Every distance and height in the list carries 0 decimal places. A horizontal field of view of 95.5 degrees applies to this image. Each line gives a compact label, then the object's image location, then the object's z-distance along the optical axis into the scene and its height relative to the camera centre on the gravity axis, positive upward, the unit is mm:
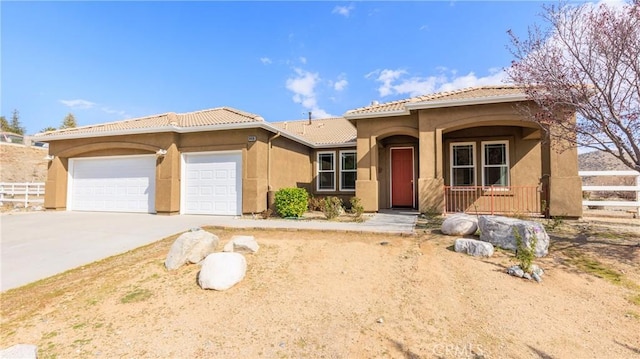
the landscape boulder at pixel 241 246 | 6215 -1276
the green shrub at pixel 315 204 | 13000 -784
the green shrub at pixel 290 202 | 10777 -571
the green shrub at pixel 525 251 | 5105 -1211
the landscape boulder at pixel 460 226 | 7086 -961
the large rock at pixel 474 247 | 5785 -1227
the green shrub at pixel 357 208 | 9703 -704
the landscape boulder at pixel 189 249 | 5777 -1292
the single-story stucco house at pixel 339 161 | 9953 +1056
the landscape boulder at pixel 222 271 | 4875 -1460
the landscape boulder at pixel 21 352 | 2830 -1641
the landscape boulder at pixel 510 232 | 5816 -945
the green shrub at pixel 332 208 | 9984 -733
